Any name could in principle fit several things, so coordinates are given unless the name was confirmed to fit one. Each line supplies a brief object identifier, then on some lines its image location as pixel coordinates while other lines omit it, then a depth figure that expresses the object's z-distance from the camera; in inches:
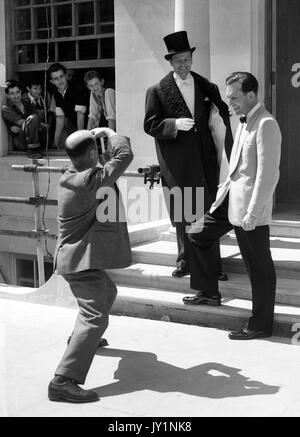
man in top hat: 255.4
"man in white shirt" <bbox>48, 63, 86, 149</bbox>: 431.2
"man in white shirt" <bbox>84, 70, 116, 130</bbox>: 409.1
